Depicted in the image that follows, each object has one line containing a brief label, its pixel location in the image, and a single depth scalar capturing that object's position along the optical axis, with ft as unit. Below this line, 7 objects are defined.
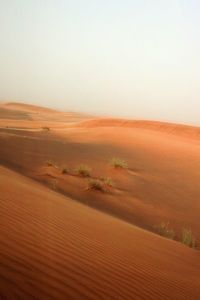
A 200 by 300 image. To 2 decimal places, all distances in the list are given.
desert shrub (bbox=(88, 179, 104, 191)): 31.17
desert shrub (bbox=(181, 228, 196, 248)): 20.39
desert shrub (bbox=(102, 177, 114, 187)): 33.42
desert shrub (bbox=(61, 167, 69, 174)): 35.09
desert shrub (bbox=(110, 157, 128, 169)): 41.52
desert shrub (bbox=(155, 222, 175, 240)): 22.21
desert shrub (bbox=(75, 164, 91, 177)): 35.19
